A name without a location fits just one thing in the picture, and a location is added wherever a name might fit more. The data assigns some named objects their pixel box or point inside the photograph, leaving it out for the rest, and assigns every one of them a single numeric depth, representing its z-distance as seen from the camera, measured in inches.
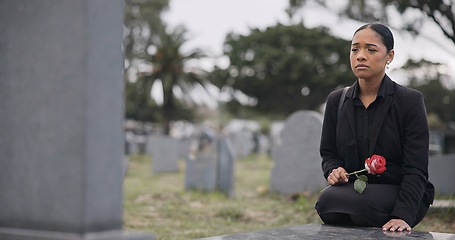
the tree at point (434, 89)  1178.0
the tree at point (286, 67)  1285.7
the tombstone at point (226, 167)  395.5
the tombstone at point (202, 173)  402.6
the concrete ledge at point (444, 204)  234.8
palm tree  1023.6
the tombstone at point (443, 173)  300.8
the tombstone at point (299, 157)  362.0
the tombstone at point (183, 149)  832.8
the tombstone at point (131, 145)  855.7
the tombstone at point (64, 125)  68.7
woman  113.6
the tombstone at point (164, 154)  602.5
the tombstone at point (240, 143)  922.1
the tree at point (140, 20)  1486.2
